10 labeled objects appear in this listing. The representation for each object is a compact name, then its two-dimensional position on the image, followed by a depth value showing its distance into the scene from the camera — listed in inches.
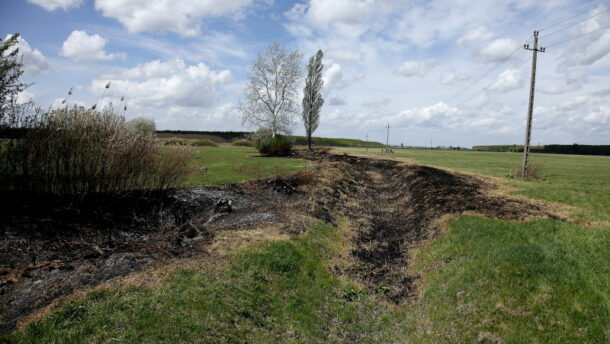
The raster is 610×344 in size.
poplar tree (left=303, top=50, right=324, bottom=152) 2299.5
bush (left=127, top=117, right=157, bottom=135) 419.7
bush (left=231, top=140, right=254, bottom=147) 2753.0
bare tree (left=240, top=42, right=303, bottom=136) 1781.5
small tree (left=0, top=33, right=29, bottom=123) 315.6
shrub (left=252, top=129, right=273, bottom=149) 1578.5
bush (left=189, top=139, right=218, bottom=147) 2358.5
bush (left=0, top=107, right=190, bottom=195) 326.3
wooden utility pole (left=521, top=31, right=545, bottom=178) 795.4
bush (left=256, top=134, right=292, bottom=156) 1523.1
